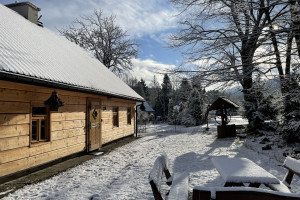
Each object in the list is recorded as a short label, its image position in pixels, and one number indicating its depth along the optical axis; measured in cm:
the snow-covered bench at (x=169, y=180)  242
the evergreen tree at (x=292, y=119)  893
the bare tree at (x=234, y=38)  651
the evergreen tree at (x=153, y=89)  6644
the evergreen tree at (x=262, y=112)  1412
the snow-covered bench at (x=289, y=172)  314
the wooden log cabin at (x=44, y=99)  503
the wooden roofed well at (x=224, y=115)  1346
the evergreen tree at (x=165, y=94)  4916
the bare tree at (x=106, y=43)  2319
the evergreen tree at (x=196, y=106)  2697
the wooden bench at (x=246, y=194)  180
